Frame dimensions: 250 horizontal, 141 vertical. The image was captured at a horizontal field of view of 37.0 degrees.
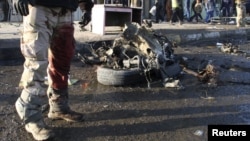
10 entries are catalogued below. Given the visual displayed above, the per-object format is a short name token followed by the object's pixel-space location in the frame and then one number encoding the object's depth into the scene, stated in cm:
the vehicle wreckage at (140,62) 497
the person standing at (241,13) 1365
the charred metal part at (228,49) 820
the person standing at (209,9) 1966
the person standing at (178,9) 1546
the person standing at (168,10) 1859
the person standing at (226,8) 2178
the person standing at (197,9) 1949
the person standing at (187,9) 2099
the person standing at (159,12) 1691
